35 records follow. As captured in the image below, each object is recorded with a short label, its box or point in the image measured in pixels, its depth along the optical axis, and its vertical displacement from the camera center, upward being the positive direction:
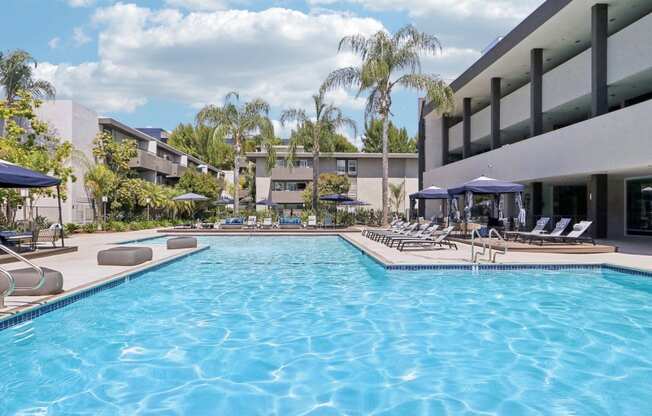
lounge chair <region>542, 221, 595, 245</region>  16.02 -0.92
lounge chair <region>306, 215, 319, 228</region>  29.86 -0.74
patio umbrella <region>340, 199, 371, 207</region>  31.67 +0.48
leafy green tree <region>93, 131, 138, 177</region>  32.66 +3.96
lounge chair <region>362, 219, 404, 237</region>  22.63 -0.82
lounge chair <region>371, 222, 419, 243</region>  19.86 -0.95
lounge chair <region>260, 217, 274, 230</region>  29.68 -0.94
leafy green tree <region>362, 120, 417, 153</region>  61.00 +9.07
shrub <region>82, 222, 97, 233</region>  28.20 -1.06
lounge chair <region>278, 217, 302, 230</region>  29.40 -0.84
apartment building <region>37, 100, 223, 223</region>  30.16 +4.99
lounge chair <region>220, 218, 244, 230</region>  29.38 -0.88
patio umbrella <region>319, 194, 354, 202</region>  29.92 +0.74
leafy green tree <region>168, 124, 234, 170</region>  63.28 +9.09
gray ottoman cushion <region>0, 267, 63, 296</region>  7.85 -1.20
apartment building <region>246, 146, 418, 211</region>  45.12 +3.17
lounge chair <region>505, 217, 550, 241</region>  18.46 -0.75
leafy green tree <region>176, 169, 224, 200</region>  42.75 +2.30
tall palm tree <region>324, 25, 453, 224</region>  25.55 +7.76
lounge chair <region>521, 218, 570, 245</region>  16.70 -0.85
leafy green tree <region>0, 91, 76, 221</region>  18.70 +2.47
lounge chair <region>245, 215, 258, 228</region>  29.77 -0.81
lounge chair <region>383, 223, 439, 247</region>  17.42 -0.97
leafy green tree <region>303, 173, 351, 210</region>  40.97 +2.05
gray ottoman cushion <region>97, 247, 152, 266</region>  12.06 -1.18
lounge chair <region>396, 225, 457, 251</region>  16.05 -1.09
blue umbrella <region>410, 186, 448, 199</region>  25.53 +0.87
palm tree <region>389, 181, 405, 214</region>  43.91 +1.49
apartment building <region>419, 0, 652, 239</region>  16.80 +4.85
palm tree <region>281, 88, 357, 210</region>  32.75 +6.11
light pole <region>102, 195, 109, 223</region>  30.30 +0.19
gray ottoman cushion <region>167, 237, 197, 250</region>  16.86 -1.16
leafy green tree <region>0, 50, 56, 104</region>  29.45 +8.14
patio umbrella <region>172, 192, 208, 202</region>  31.26 +0.83
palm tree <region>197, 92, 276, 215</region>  33.84 +6.33
